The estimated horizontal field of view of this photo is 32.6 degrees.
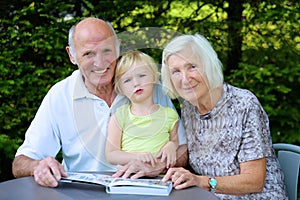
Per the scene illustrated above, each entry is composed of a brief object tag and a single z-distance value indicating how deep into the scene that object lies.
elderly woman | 2.12
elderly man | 2.36
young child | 2.18
